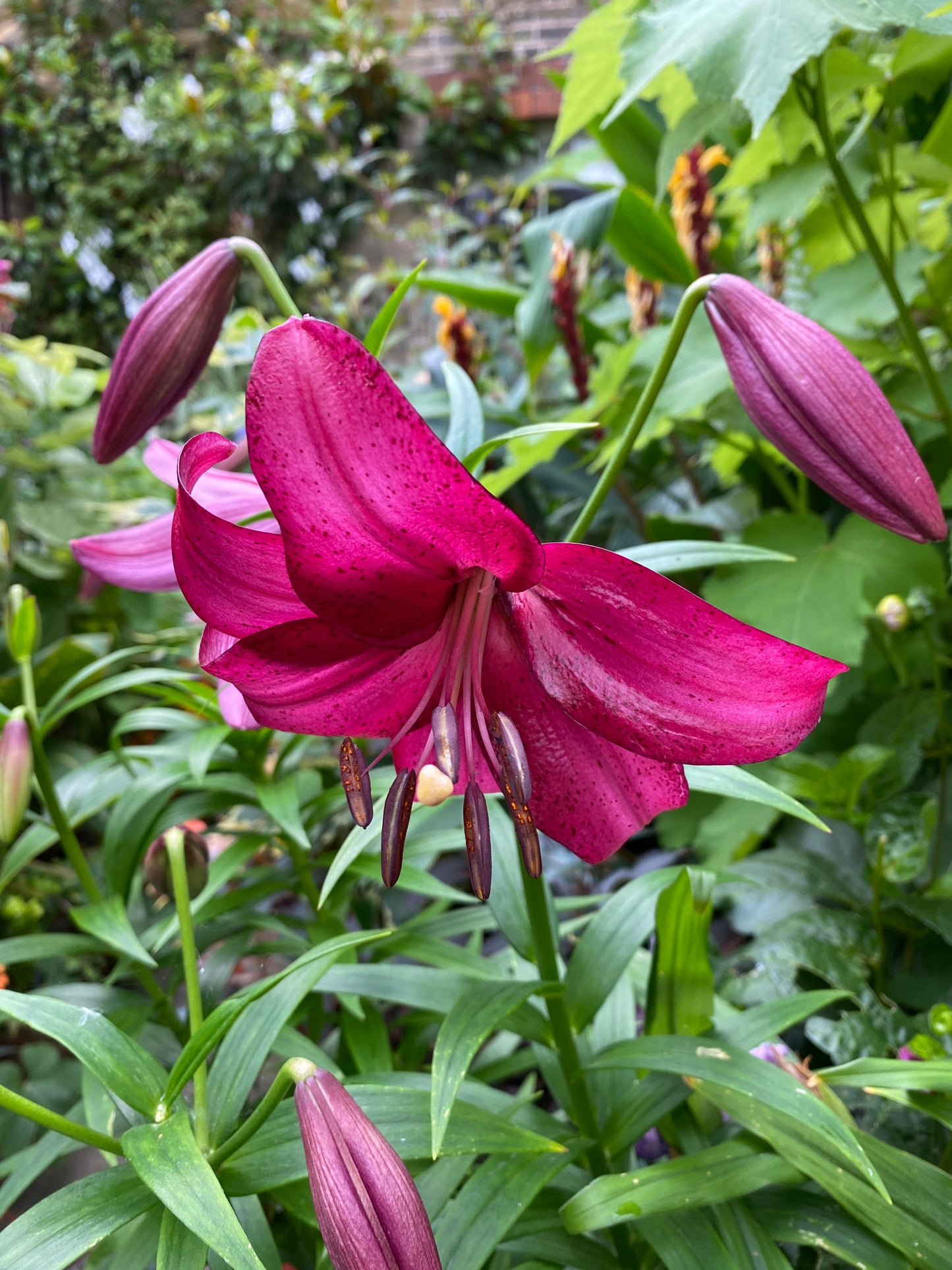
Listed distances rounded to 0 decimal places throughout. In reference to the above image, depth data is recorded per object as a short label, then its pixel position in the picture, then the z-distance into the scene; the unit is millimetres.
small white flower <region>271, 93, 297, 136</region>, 3809
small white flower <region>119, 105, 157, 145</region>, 4637
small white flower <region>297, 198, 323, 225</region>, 4355
